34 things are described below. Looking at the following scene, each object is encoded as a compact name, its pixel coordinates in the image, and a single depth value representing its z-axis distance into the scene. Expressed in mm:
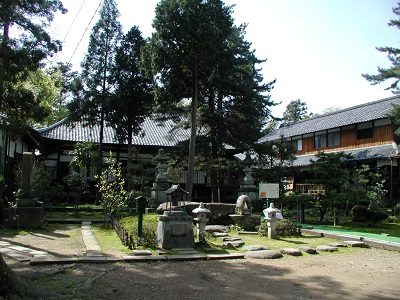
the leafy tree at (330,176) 18719
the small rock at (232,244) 10956
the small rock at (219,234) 12904
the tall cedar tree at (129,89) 24484
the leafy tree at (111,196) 15438
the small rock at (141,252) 9411
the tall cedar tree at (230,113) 20969
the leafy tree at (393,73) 19828
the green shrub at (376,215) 17716
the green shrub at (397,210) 21106
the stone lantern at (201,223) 11281
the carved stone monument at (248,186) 20266
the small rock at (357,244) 11708
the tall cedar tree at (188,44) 19391
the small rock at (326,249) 10813
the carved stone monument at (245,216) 15188
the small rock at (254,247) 10502
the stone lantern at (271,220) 13112
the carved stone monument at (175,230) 10375
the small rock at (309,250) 10484
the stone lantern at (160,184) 18828
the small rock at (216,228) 13961
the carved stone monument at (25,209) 14328
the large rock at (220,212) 15914
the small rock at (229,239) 11703
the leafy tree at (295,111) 62375
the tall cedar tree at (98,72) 24594
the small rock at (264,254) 9625
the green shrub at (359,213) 18125
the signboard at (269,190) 15719
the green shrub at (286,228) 13708
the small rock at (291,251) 10094
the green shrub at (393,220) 19998
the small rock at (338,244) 11548
